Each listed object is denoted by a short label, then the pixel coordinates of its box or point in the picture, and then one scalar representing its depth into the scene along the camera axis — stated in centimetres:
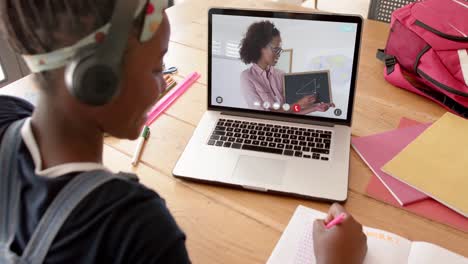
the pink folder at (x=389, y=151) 83
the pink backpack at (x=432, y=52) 103
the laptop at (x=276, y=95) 90
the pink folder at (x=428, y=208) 78
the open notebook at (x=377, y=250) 71
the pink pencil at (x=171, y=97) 105
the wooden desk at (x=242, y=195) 75
